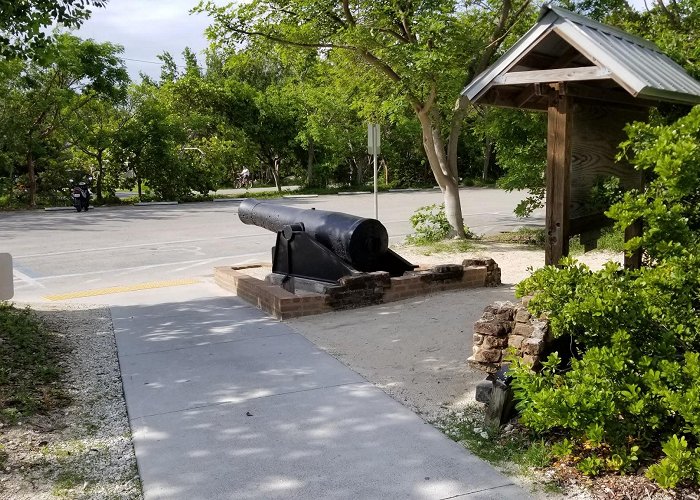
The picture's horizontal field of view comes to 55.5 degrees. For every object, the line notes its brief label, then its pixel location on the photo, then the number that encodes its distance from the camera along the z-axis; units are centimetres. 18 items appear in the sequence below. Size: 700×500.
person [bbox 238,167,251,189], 4008
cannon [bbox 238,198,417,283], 779
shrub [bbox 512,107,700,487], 321
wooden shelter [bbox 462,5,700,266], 464
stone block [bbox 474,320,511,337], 469
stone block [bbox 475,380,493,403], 423
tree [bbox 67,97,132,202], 2523
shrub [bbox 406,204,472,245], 1423
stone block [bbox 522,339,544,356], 434
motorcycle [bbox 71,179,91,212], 2400
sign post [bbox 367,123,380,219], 1407
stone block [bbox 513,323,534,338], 448
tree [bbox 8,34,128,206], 2380
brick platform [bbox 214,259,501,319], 728
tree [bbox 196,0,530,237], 1128
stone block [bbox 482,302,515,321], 473
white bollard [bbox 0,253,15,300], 715
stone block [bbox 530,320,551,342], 440
